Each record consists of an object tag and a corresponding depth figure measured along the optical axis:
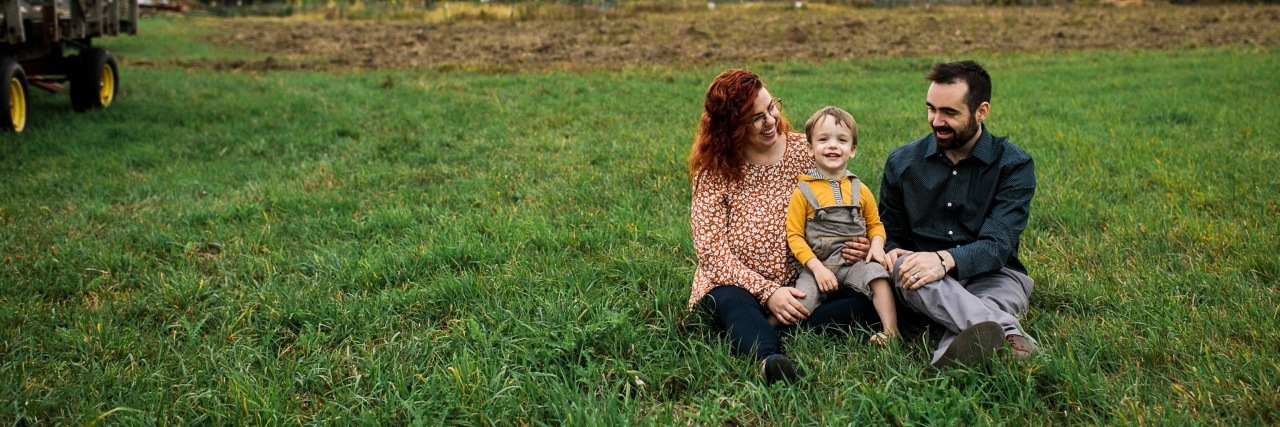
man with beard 2.91
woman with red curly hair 3.18
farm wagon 7.85
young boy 3.22
